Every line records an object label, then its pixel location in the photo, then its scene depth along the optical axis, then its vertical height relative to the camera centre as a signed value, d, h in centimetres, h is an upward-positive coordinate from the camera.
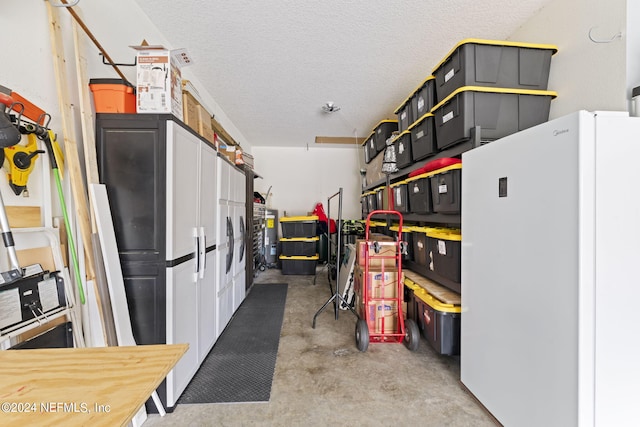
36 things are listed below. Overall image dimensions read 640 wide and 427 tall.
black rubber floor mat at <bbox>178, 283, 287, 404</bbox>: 169 -122
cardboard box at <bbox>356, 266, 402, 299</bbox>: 239 -70
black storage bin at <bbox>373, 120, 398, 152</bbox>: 354 +115
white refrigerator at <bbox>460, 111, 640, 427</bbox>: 100 -26
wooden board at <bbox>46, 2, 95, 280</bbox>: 127 +37
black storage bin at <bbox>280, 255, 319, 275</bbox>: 476 -103
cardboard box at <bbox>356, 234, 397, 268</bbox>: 244 -43
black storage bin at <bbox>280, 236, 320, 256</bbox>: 473 -66
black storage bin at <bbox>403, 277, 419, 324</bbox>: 230 -85
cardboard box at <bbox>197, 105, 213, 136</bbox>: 211 +78
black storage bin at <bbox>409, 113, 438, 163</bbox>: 221 +69
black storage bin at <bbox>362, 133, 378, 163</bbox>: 405 +105
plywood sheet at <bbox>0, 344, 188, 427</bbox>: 51 -41
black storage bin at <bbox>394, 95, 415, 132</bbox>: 263 +106
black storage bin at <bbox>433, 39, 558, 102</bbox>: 175 +104
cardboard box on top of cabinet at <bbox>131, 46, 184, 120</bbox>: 151 +78
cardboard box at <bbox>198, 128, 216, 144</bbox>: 219 +70
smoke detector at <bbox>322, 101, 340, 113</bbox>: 360 +151
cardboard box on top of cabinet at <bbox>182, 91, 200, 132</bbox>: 189 +79
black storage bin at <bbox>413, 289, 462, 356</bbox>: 184 -85
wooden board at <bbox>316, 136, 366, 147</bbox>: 518 +148
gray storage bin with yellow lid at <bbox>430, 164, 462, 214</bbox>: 184 +17
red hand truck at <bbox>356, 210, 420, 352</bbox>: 232 -86
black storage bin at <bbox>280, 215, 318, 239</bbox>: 473 -29
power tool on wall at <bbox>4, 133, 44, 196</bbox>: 106 +21
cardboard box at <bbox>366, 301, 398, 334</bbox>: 237 -100
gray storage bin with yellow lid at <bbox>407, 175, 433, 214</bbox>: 228 +16
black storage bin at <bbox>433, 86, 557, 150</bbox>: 175 +71
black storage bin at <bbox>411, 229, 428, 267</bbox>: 235 -34
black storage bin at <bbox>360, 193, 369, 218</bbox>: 454 +10
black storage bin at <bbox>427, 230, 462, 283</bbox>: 184 -33
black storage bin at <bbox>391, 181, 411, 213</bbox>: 277 +16
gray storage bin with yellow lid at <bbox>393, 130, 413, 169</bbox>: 272 +69
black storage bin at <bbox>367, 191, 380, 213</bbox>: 400 +18
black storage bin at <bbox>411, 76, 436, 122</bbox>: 219 +104
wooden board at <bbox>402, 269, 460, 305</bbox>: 191 -66
